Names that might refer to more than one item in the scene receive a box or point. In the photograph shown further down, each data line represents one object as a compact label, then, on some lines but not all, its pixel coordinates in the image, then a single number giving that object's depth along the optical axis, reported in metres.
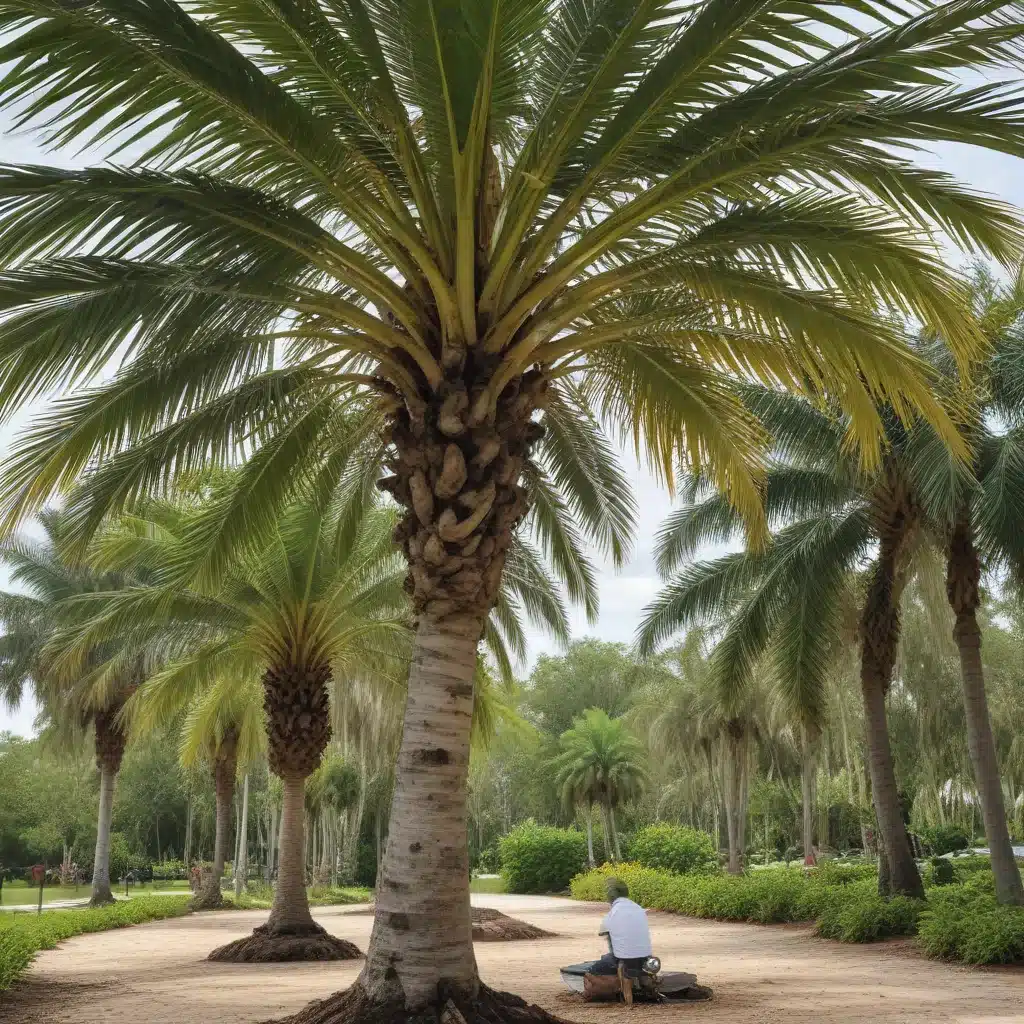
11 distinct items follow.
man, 9.18
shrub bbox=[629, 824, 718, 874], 30.98
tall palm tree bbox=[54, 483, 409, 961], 14.51
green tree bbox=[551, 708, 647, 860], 36.34
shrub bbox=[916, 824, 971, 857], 38.88
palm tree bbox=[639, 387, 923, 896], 15.55
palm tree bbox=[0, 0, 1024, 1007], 6.16
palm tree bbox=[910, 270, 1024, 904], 13.08
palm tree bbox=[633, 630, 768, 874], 29.72
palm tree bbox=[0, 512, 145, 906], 24.59
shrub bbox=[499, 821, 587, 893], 35.69
